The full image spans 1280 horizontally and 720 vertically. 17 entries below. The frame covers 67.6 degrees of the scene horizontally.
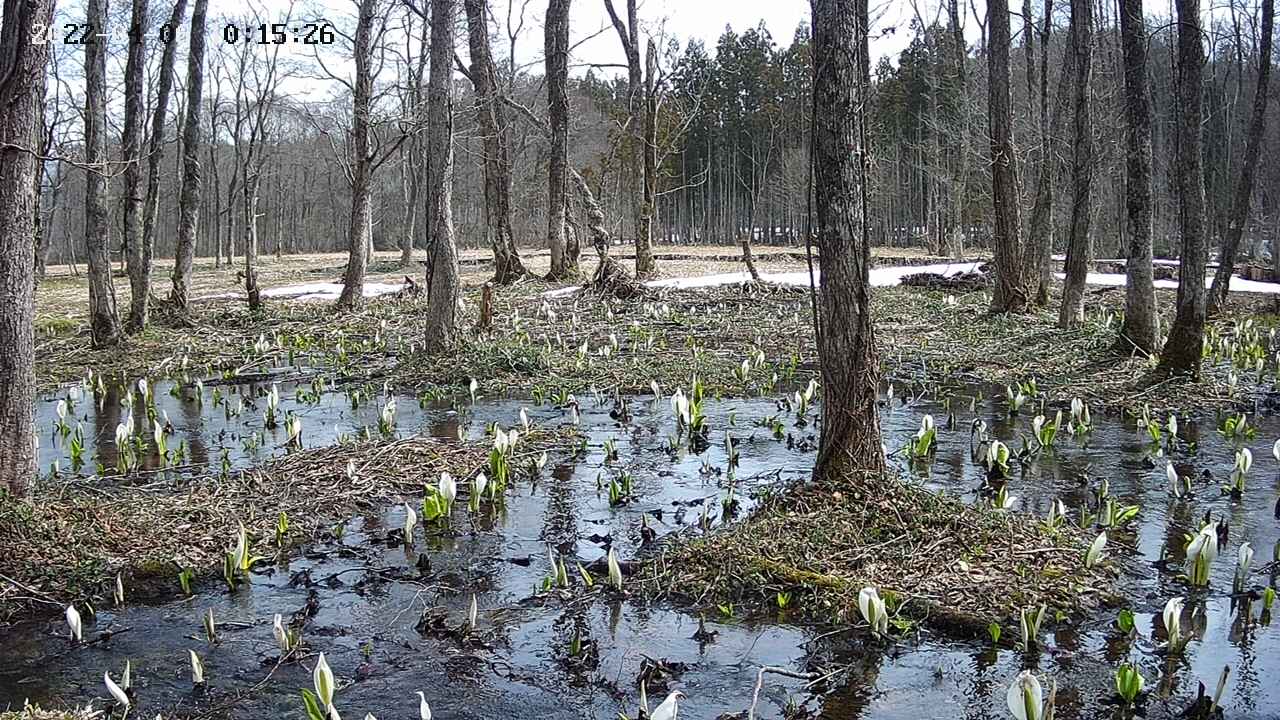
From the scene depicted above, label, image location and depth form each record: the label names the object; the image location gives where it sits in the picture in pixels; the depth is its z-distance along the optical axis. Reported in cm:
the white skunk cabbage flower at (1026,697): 331
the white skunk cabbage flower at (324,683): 343
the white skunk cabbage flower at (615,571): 493
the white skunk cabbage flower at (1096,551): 491
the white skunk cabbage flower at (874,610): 436
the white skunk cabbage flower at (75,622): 436
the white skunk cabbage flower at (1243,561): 467
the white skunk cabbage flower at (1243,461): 626
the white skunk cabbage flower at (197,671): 398
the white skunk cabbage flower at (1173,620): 413
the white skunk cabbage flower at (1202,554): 481
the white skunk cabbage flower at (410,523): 577
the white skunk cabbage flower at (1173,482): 625
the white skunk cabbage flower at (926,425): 720
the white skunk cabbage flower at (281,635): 419
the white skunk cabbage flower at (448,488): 612
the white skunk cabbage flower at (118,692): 346
